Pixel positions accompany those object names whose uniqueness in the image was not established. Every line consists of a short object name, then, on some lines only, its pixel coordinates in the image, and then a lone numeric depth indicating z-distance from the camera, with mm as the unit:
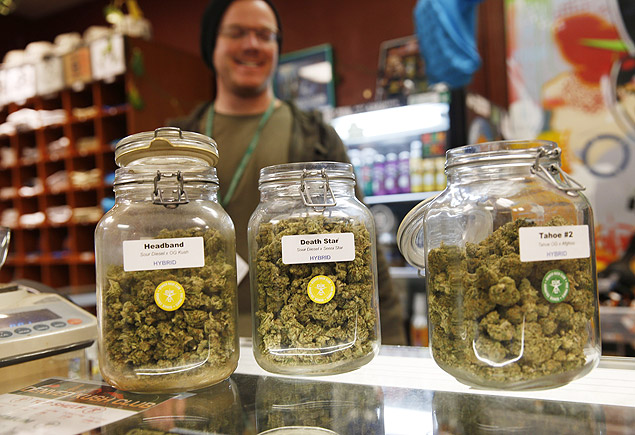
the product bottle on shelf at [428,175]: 2779
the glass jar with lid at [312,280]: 686
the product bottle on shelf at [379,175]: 2963
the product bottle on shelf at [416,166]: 2814
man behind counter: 1518
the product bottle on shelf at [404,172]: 2877
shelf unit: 4008
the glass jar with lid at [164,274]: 659
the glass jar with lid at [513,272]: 590
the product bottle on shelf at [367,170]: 3012
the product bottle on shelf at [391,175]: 2924
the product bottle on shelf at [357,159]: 3057
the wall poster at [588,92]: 2631
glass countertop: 560
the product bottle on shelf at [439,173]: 2736
